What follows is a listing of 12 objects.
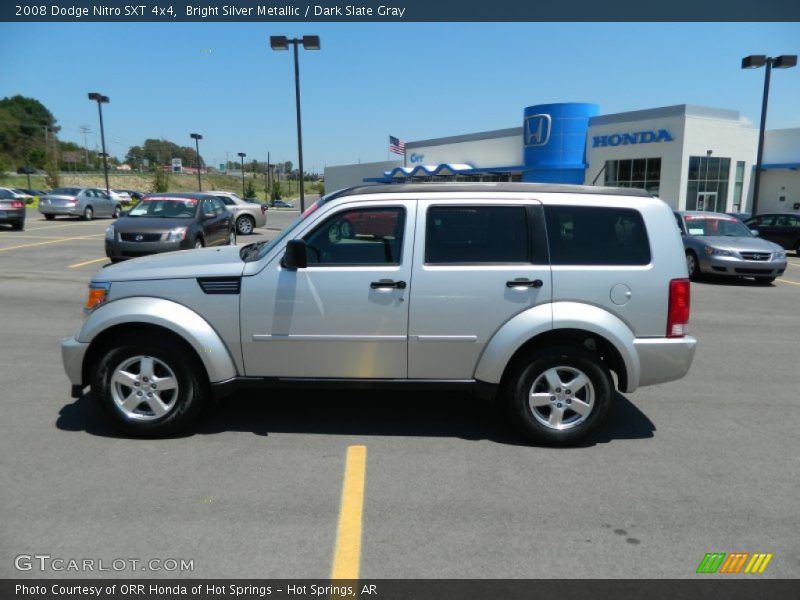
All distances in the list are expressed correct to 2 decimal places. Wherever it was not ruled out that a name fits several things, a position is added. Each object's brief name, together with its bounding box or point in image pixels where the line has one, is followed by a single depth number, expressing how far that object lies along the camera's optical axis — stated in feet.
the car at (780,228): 68.03
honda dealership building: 109.19
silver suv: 14.12
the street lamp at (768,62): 76.25
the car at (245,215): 79.15
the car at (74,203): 94.53
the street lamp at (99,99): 127.75
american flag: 176.45
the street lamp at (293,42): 75.41
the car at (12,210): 72.74
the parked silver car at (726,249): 42.65
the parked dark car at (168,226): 41.52
